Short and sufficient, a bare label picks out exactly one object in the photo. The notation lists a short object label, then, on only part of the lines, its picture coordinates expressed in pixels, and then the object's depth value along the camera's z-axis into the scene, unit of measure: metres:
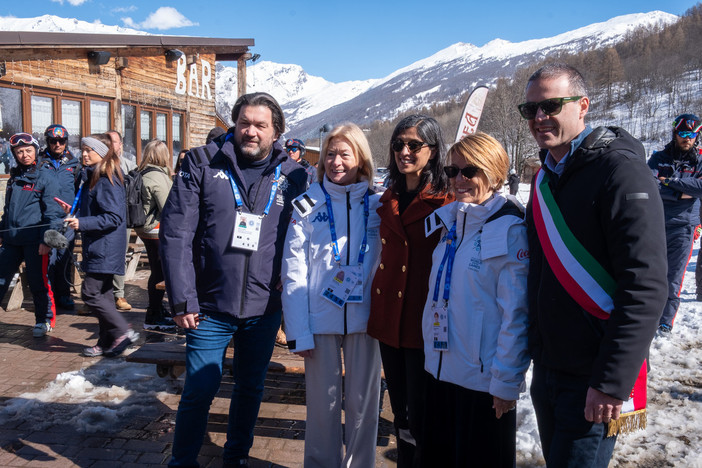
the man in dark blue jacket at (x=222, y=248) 2.78
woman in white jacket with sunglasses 2.13
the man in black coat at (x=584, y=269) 1.70
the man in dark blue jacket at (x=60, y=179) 5.92
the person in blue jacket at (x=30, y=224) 5.58
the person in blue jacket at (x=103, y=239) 4.91
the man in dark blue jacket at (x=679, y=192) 5.38
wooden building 9.52
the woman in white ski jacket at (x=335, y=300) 2.77
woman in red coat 2.61
